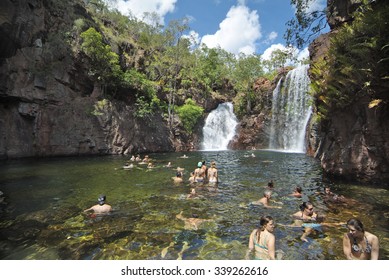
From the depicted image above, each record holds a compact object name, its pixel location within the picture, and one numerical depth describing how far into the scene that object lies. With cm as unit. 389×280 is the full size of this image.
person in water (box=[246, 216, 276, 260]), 661
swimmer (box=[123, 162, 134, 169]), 2268
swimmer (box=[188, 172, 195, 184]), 1634
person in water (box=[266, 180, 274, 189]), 1441
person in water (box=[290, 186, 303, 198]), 1303
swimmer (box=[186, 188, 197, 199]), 1294
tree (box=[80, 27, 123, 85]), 3234
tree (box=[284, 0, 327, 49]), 1248
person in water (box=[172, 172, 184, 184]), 1652
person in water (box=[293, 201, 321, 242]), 894
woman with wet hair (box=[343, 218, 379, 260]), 591
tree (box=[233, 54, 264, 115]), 5272
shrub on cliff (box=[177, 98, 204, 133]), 4541
